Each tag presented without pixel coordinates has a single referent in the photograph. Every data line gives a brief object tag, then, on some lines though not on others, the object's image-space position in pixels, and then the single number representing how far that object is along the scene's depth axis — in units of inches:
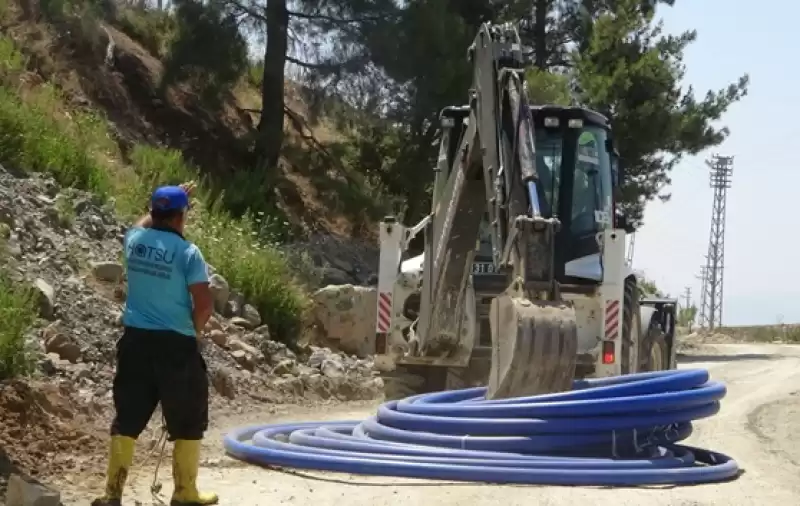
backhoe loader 363.6
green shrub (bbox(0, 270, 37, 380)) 373.4
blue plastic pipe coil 321.4
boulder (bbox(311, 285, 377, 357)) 675.4
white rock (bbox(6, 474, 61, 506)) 261.3
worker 273.0
